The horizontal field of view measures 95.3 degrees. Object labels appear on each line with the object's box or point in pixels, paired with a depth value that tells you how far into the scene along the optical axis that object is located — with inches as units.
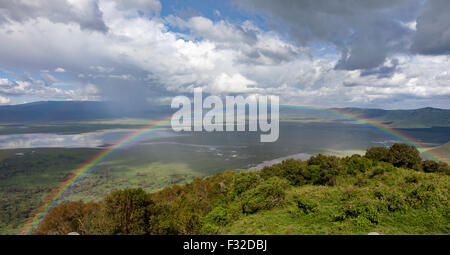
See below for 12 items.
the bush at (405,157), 1444.4
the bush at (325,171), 1250.0
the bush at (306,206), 587.0
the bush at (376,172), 1139.5
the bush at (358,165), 1330.0
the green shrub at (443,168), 1336.6
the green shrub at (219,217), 664.7
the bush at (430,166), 1386.6
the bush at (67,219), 1021.0
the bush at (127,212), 787.4
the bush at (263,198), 705.0
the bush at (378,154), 1525.6
